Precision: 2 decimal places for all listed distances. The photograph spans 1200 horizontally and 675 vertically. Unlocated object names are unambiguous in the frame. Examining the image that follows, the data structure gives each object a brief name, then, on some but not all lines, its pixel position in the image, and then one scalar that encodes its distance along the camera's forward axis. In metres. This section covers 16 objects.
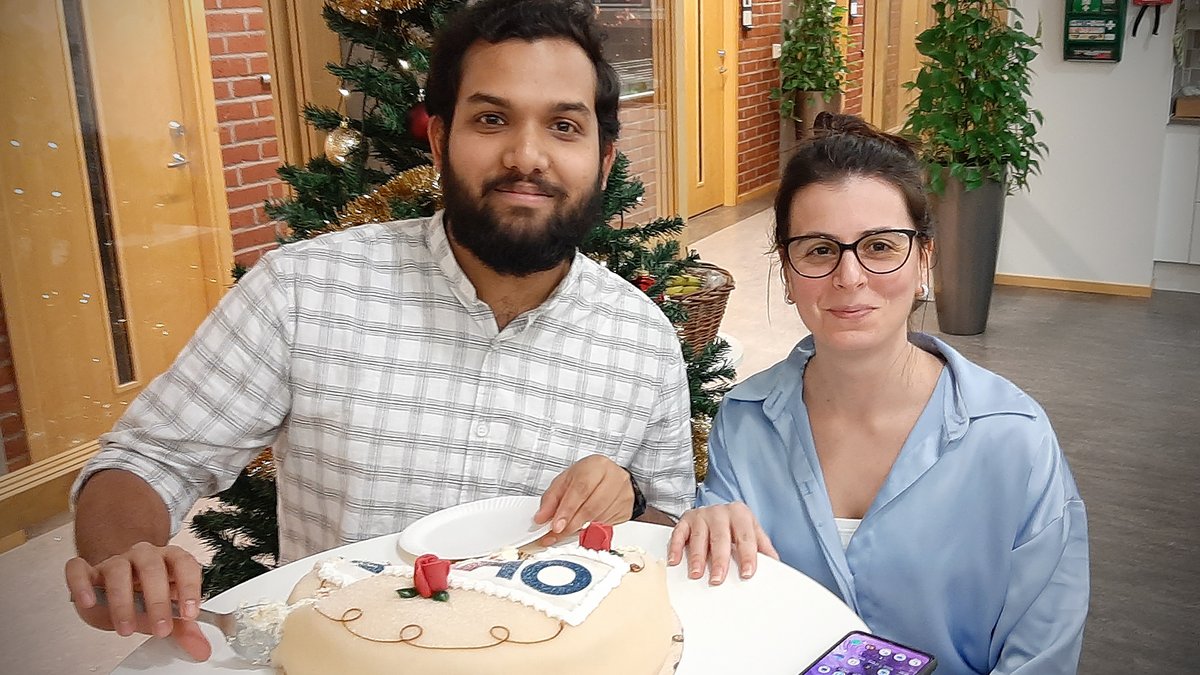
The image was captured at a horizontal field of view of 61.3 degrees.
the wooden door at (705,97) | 7.27
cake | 0.89
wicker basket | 2.47
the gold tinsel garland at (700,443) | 2.11
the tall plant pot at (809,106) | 7.73
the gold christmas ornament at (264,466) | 1.83
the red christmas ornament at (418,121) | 1.90
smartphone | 0.87
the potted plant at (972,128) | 4.66
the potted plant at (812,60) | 7.61
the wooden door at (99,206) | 3.09
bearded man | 1.42
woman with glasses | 1.28
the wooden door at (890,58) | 5.98
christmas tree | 1.86
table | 0.93
